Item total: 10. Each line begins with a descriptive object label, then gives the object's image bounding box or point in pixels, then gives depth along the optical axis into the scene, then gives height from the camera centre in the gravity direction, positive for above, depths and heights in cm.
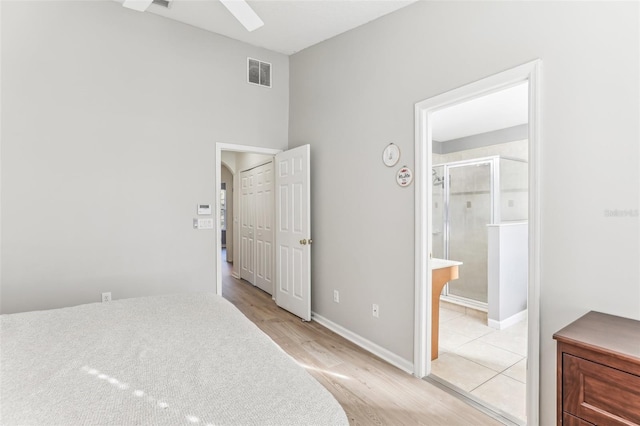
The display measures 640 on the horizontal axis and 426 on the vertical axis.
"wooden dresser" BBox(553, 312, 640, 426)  115 -64
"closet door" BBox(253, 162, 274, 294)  461 -25
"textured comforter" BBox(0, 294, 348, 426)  92 -59
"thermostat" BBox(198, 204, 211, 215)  337 +1
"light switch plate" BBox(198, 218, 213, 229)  337 -14
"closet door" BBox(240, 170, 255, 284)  527 -29
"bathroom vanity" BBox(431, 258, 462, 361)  273 -66
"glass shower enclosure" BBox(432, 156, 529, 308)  422 +0
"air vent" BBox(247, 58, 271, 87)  370 +165
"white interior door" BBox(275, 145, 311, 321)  352 -26
